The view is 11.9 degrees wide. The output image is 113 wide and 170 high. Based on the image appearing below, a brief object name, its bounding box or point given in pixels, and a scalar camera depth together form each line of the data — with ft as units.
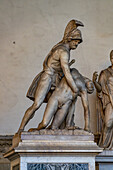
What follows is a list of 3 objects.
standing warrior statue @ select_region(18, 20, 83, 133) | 28.39
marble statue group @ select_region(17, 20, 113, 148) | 28.35
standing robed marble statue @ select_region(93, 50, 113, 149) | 34.86
